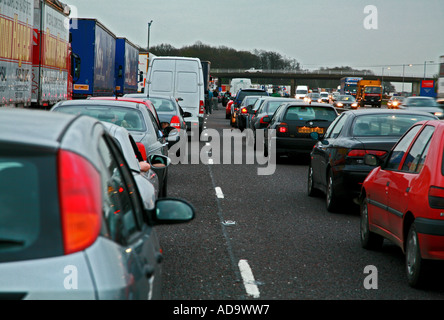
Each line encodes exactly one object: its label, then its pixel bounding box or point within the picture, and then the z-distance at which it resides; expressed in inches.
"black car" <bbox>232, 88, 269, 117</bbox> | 1740.7
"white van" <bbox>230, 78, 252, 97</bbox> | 3068.4
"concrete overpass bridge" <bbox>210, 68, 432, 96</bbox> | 6904.5
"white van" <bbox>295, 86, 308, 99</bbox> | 4740.2
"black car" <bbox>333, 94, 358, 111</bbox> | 3035.2
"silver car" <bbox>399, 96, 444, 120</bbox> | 1590.7
